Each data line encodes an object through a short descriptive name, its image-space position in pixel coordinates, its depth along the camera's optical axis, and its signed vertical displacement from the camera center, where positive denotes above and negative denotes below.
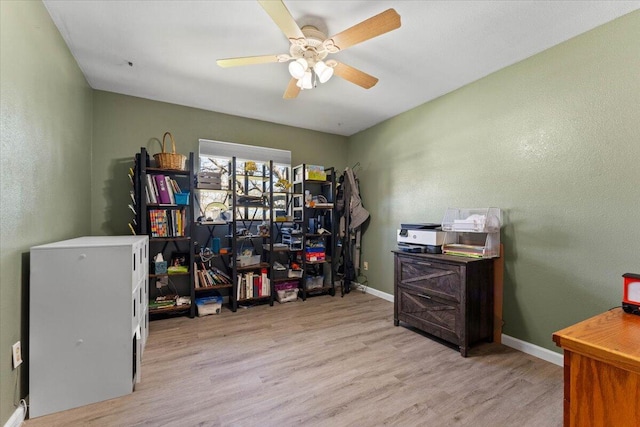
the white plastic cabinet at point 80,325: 1.56 -0.69
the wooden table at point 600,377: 0.79 -0.51
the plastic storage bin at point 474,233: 2.40 -0.18
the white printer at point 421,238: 2.61 -0.23
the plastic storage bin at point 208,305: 3.07 -1.07
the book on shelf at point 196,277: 3.08 -0.74
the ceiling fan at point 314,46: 1.51 +1.13
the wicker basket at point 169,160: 2.94 +0.60
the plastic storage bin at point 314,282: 3.84 -0.98
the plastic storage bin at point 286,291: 3.57 -1.04
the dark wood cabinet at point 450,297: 2.22 -0.74
